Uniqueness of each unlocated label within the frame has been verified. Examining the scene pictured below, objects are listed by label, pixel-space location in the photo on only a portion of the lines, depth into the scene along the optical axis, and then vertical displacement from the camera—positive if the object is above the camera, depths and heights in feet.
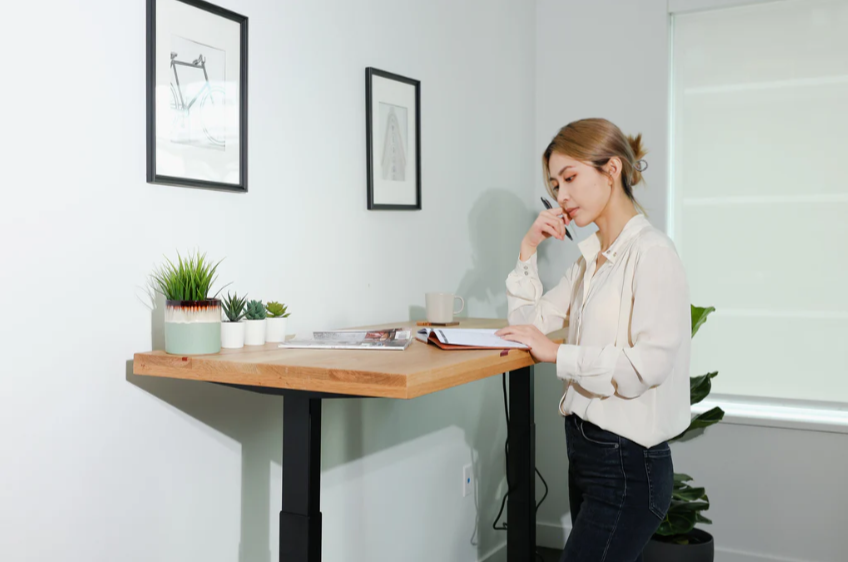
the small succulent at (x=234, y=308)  4.89 -0.30
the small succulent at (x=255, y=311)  4.99 -0.32
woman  4.68 -0.57
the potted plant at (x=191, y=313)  4.42 -0.30
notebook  4.88 -0.51
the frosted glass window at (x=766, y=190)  9.14 +0.97
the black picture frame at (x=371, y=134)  7.04 +1.22
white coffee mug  6.89 -0.40
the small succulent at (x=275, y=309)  5.20 -0.32
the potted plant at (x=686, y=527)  8.30 -2.90
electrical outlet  8.98 -2.61
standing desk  3.86 -0.62
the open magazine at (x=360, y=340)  4.83 -0.52
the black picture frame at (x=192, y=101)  4.89 +1.08
